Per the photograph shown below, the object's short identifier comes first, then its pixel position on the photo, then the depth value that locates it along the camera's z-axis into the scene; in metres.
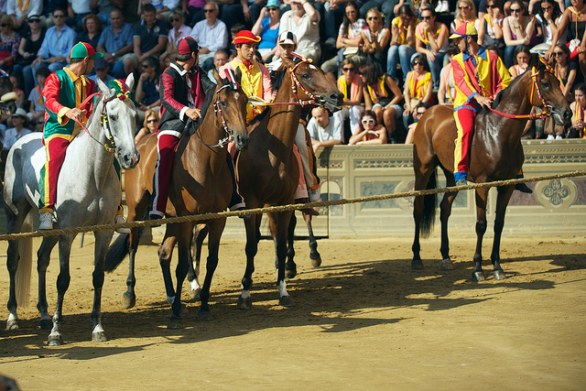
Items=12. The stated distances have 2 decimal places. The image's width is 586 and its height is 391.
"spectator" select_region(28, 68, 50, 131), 20.09
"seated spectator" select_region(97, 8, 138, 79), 21.22
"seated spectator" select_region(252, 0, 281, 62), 19.91
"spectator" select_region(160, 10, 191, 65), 20.94
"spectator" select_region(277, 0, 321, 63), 19.27
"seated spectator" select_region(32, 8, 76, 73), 21.67
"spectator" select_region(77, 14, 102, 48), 21.77
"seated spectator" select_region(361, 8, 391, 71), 18.91
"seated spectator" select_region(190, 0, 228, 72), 20.33
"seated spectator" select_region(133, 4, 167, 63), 20.97
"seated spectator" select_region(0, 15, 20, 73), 22.38
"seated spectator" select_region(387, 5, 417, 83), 18.70
